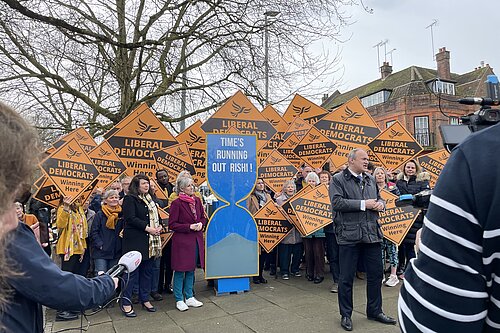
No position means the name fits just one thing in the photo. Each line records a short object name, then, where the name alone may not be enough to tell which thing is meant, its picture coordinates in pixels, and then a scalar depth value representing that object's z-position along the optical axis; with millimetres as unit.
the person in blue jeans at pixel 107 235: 5551
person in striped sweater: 883
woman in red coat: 5539
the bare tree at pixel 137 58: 8633
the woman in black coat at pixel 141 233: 5301
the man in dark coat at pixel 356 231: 4449
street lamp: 8750
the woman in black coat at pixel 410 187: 6590
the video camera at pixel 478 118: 1565
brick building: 30797
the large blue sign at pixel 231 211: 5977
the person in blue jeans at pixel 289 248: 7090
